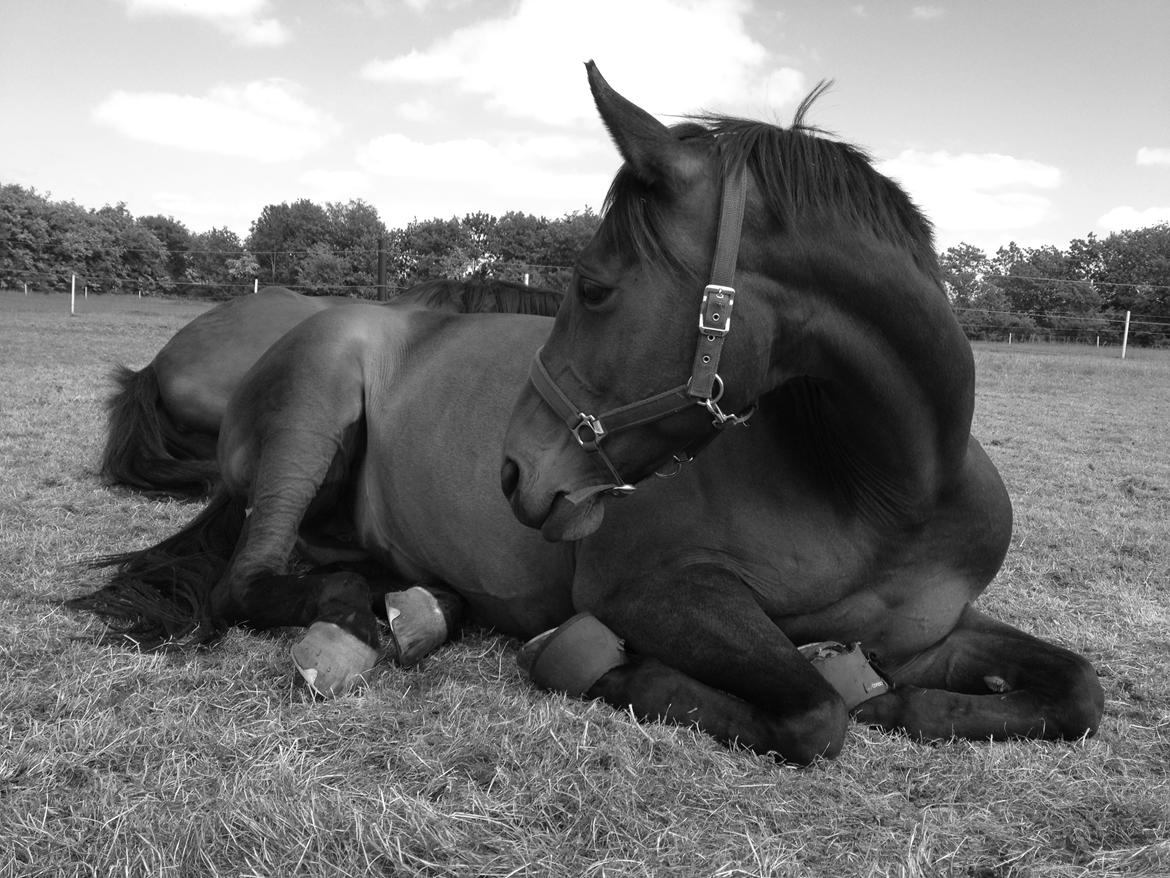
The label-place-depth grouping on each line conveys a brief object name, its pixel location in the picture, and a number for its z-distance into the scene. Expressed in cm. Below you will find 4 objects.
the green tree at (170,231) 5303
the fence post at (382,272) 1491
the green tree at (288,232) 4019
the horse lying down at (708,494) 227
